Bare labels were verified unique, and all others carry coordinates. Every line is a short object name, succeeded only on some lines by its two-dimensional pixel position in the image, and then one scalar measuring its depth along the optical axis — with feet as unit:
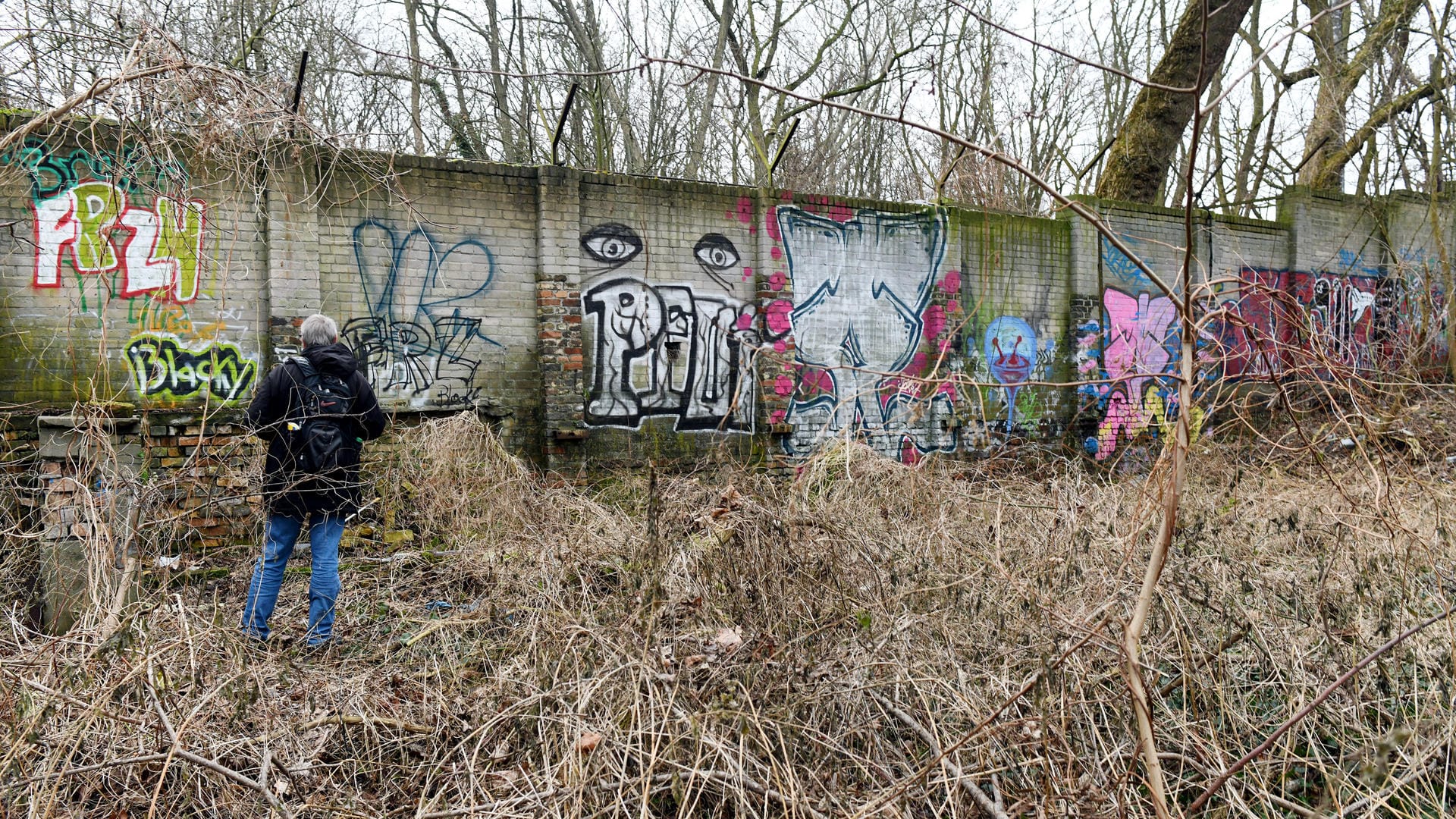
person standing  13.96
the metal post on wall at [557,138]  24.09
